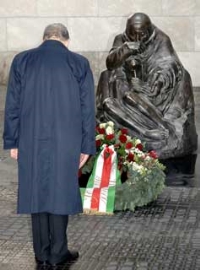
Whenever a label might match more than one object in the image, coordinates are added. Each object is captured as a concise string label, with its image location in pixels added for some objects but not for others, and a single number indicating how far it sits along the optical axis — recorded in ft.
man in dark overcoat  17.12
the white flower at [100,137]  24.65
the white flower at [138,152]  24.21
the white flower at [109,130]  24.73
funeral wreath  22.86
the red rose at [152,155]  24.23
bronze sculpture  29.71
